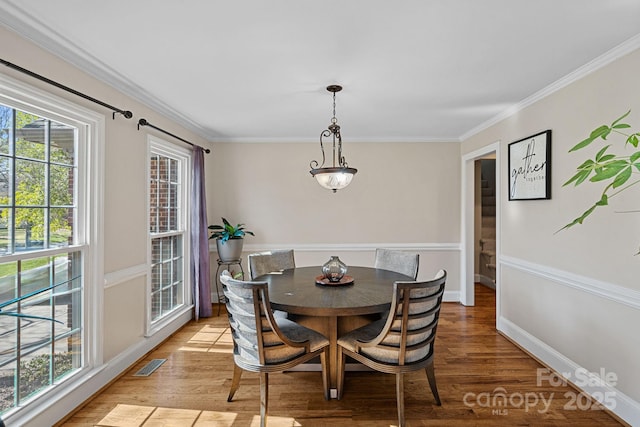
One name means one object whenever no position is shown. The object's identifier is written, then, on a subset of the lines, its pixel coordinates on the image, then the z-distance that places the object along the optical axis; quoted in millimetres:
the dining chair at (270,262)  3477
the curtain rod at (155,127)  3129
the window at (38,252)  1979
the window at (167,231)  3641
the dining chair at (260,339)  2129
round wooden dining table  2283
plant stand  4629
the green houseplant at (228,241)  4559
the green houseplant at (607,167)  1449
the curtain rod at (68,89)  1879
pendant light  2832
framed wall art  3039
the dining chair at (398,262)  3359
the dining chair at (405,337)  2098
